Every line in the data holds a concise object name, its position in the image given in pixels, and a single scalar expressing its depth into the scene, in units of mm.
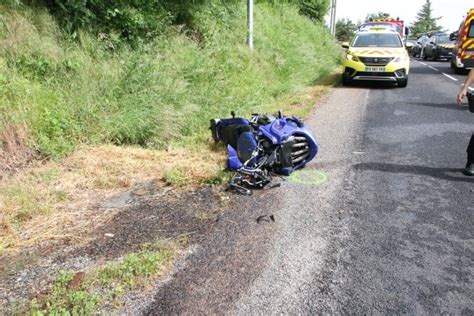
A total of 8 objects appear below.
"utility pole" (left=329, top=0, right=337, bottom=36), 28680
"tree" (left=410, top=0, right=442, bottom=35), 87244
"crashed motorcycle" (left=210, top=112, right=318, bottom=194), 4387
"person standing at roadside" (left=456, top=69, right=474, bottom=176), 4598
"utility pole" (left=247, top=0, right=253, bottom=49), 11344
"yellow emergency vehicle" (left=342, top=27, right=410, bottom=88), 11648
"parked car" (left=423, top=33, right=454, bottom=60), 24044
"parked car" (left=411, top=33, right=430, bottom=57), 28266
